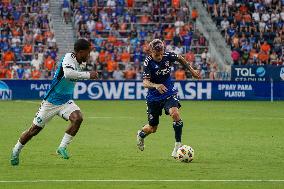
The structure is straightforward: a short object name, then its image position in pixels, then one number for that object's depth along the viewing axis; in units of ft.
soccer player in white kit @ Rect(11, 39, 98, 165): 48.98
